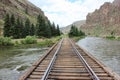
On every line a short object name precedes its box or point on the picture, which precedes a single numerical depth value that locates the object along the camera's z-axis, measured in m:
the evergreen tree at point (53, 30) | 39.22
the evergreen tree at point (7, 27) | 27.37
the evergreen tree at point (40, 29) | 29.74
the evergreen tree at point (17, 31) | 27.65
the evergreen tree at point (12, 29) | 27.33
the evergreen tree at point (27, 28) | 31.34
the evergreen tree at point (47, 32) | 30.46
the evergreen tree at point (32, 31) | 33.73
